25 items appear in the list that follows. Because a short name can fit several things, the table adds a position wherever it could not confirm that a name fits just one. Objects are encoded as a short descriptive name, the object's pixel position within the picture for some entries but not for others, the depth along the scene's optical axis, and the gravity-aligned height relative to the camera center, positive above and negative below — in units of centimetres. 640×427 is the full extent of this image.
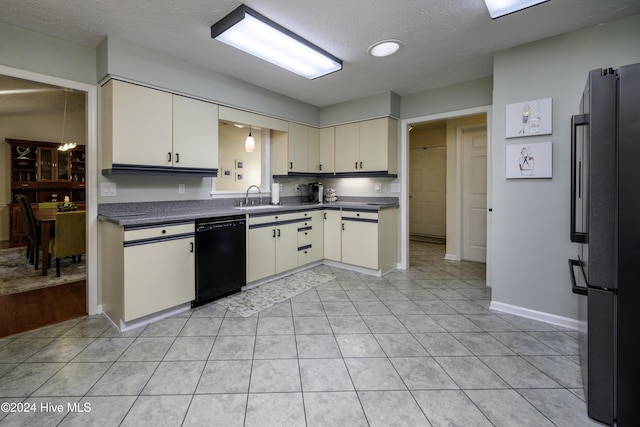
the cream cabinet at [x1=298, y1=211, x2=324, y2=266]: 401 -42
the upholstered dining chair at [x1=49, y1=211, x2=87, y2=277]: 367 -36
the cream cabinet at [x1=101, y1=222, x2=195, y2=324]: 237 -53
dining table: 371 -30
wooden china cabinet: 602 +76
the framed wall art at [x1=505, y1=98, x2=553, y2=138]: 249 +79
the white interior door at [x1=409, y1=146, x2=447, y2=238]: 651 +38
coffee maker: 473 +26
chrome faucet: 399 +12
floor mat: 289 -96
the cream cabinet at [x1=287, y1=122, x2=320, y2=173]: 431 +92
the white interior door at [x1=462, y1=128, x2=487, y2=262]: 462 +21
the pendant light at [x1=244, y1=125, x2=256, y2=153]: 387 +86
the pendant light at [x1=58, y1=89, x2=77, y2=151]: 614 +144
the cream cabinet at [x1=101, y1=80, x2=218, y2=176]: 255 +75
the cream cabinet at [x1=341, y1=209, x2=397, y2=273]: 385 -43
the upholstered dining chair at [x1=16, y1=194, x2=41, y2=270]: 414 -29
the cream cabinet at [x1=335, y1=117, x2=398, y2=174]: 404 +90
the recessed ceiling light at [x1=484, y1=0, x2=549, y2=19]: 199 +141
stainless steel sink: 344 +0
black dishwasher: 282 -51
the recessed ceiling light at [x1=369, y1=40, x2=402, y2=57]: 264 +151
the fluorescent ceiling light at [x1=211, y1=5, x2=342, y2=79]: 220 +143
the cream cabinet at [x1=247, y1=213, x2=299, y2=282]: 337 -46
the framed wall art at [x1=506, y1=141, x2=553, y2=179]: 250 +42
